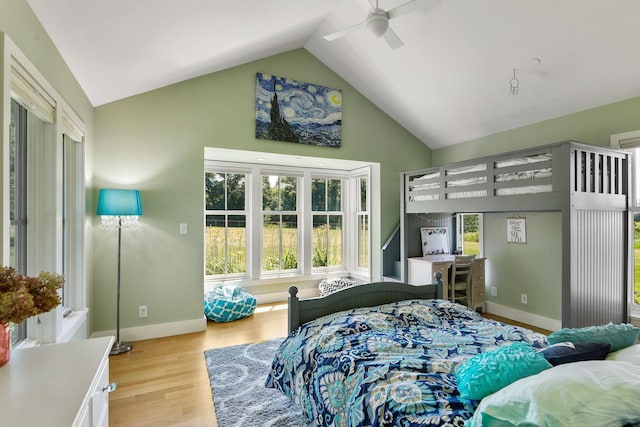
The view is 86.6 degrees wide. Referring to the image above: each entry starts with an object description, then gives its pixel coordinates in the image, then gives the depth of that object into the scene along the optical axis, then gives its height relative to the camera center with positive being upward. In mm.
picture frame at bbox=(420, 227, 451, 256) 4789 -354
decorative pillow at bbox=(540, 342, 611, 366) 1317 -541
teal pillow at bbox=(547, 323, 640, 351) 1404 -510
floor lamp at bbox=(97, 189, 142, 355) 3119 +56
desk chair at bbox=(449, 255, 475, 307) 4145 -793
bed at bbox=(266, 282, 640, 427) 967 -698
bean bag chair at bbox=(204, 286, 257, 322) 4148 -1084
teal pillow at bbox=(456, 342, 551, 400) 1256 -587
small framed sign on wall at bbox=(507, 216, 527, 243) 4109 -173
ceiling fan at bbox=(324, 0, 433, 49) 2313 +1461
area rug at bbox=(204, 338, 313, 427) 2145 -1280
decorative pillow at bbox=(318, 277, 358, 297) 4941 -1014
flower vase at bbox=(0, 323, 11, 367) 1114 -424
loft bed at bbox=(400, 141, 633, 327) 2738 +116
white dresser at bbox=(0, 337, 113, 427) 888 -512
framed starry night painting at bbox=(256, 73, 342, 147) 4188 +1353
